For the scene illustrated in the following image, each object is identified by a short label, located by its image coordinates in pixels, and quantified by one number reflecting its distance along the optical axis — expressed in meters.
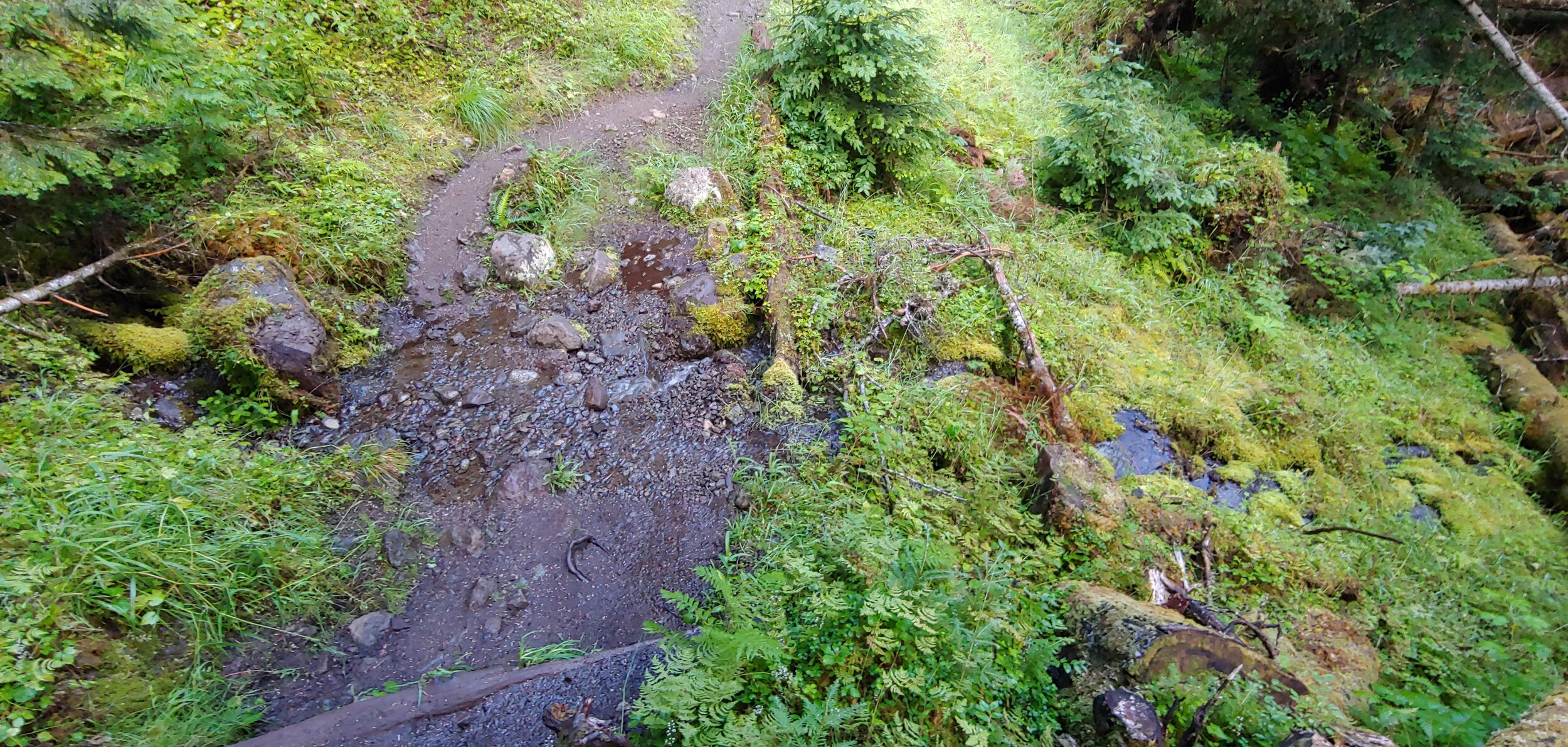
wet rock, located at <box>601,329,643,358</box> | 5.88
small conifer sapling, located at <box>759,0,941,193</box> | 6.34
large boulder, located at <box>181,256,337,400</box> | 4.70
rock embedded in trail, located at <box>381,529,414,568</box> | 4.16
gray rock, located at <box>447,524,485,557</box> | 4.32
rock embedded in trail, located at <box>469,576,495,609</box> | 4.02
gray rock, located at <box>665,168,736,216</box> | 6.86
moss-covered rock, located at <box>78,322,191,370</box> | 4.54
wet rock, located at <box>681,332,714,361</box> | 5.80
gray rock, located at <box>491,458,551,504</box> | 4.68
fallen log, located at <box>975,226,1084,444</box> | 5.05
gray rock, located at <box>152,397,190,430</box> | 4.43
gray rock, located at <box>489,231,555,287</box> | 6.28
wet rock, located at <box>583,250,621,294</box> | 6.38
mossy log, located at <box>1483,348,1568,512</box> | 6.06
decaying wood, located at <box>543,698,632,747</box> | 2.95
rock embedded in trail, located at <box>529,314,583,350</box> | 5.80
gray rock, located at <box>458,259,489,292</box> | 6.28
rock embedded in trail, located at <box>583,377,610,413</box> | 5.38
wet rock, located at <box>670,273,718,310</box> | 5.96
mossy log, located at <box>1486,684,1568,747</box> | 2.45
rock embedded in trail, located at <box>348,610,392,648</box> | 3.72
